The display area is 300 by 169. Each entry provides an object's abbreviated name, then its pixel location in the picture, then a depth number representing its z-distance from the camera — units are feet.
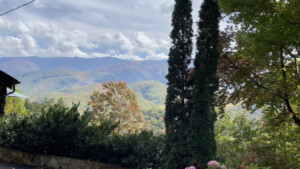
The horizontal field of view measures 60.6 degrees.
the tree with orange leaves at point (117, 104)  104.83
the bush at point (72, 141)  25.05
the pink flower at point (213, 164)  17.58
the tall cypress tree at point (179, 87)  25.52
